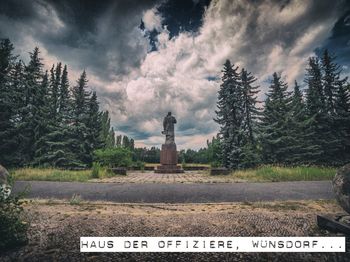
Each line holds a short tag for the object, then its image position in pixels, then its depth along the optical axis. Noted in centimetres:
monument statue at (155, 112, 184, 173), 1547
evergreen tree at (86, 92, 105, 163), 1988
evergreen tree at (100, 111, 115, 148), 3401
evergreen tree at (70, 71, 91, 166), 1902
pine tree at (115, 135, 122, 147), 5542
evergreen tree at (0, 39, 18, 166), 1548
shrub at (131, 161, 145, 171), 1886
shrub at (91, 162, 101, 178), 1054
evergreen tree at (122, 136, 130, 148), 4872
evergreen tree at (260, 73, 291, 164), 1764
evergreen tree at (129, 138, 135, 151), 5058
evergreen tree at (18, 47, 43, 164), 1697
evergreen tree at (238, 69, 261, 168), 1591
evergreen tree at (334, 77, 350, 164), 1731
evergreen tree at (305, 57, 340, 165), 1753
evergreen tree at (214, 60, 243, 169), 1672
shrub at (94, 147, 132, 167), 1485
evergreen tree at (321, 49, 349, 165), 1739
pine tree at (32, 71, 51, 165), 1731
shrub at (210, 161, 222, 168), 1771
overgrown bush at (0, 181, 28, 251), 244
